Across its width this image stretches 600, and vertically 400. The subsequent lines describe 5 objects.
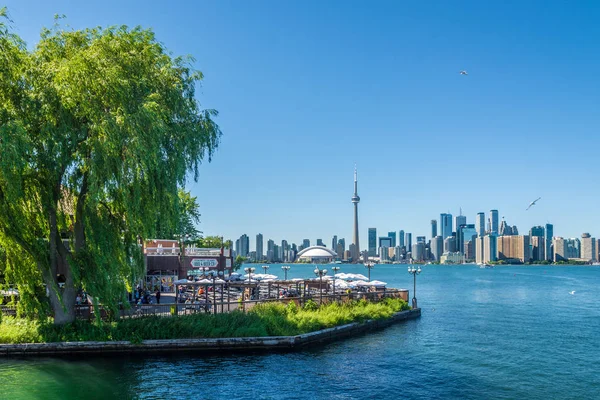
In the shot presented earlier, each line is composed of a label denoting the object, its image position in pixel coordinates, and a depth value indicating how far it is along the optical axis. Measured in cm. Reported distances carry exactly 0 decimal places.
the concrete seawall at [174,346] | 2412
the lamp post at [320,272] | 3926
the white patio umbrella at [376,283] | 4275
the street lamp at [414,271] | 4398
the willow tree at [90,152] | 2286
